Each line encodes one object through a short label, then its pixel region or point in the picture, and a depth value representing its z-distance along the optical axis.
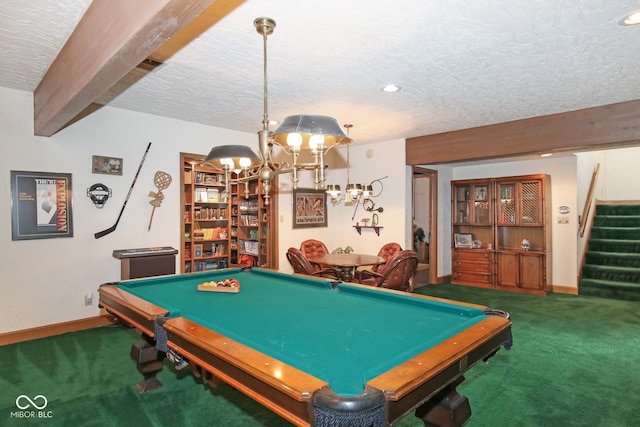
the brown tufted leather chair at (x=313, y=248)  5.84
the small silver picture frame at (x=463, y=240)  6.86
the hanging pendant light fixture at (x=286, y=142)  1.89
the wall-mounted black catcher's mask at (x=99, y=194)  4.03
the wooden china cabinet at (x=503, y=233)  5.98
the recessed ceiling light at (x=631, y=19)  2.17
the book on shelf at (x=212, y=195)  6.29
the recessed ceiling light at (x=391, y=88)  3.41
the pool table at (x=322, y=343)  1.15
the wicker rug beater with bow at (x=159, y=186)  4.48
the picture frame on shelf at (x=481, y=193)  6.67
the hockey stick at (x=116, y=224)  4.07
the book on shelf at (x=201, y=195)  6.16
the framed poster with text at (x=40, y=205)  3.58
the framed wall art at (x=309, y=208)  6.04
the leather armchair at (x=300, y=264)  4.35
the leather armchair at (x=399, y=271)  3.99
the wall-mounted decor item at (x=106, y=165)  4.05
